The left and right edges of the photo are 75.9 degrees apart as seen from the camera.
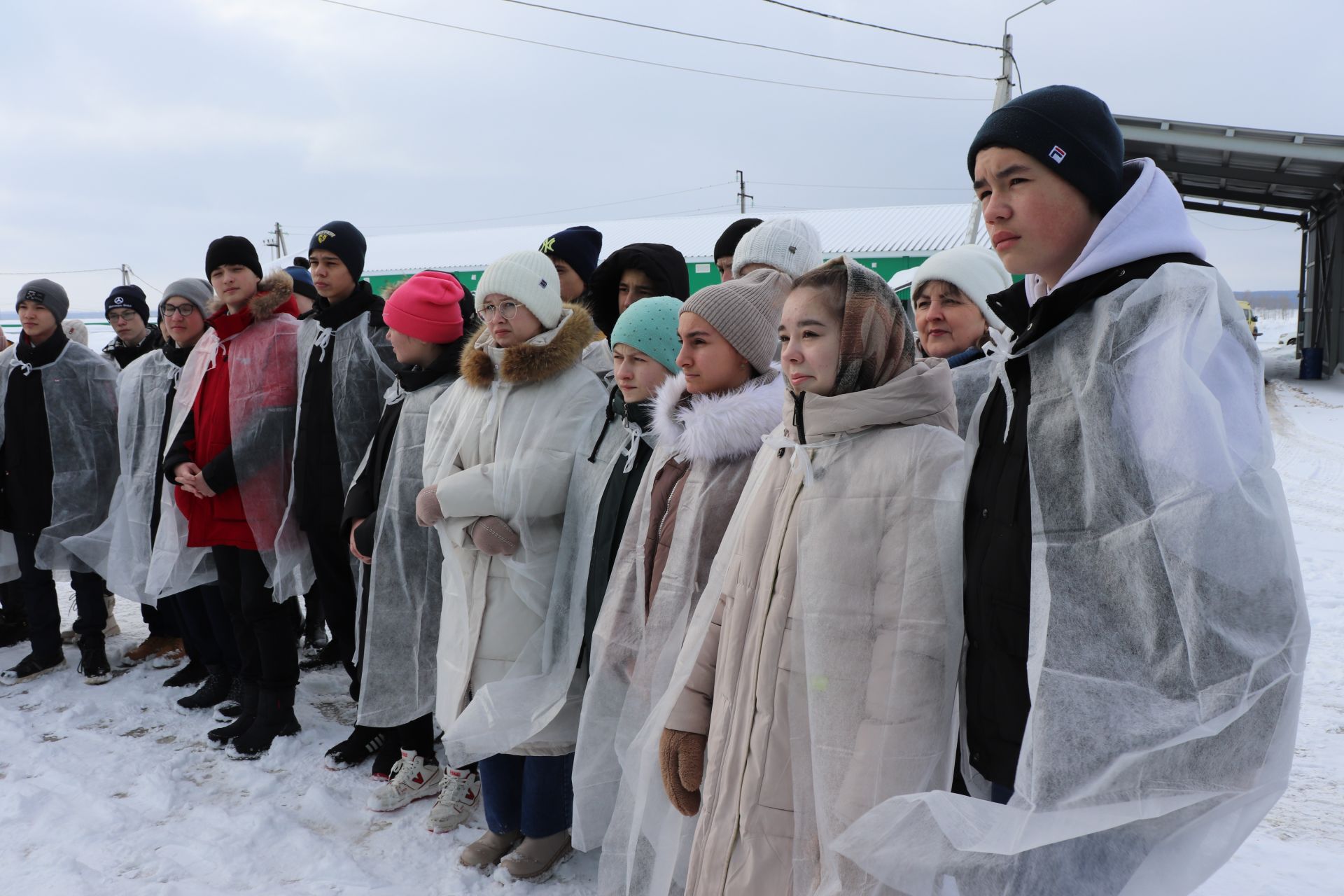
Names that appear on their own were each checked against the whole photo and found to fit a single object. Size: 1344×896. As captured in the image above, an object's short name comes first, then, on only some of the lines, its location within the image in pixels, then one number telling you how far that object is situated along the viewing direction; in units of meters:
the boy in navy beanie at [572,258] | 3.63
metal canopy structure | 12.94
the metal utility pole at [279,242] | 35.31
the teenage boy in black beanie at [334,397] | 3.72
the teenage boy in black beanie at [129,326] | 5.33
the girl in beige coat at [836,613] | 1.50
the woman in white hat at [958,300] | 2.50
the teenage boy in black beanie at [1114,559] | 1.13
